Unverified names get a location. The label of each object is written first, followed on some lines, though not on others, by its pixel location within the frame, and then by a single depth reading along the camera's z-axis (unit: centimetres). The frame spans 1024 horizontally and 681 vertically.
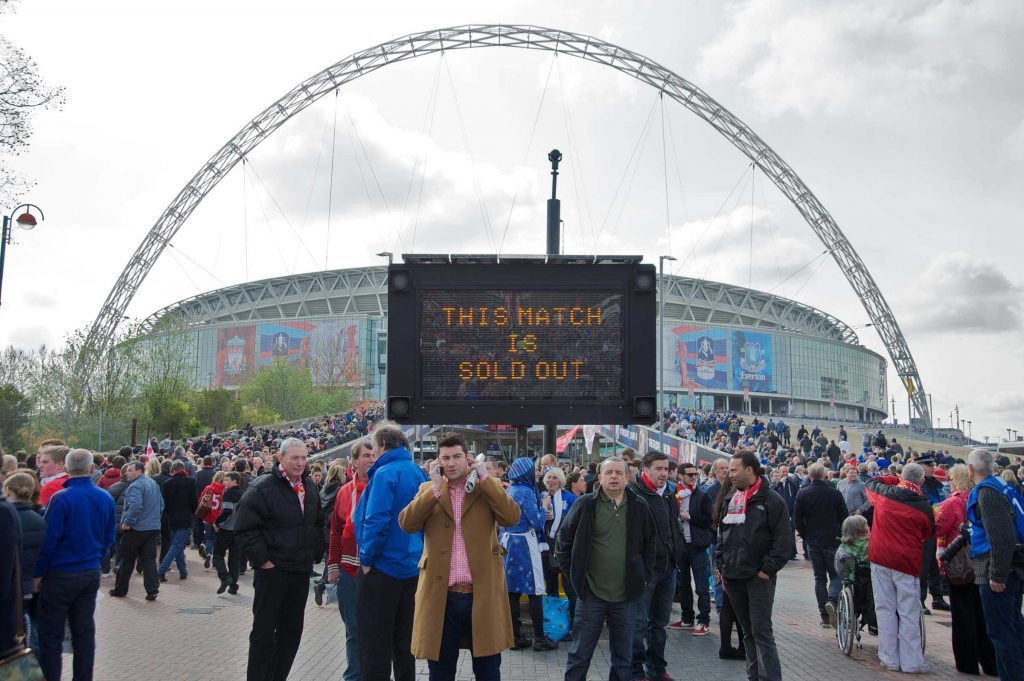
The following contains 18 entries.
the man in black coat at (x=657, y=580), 793
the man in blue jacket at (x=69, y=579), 666
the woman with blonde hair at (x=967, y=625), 834
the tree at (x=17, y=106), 1767
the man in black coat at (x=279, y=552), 660
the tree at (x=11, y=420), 2678
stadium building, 11350
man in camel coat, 546
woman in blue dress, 907
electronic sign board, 1131
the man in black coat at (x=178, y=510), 1420
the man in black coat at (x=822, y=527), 1062
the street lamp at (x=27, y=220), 1923
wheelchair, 903
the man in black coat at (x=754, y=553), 703
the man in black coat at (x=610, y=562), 663
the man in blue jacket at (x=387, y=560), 598
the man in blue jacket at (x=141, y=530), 1218
